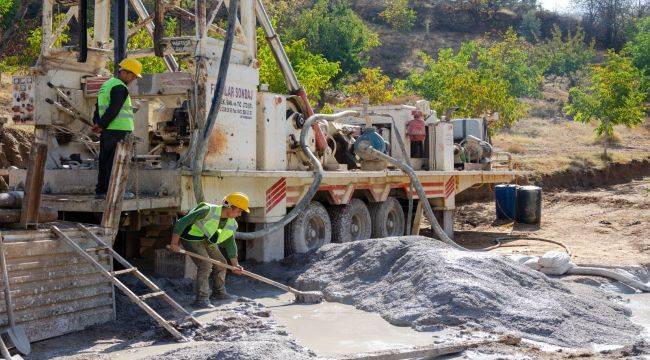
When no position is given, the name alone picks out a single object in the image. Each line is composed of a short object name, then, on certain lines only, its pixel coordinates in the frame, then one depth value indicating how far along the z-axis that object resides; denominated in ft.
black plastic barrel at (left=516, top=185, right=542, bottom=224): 58.39
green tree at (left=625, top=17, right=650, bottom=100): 127.95
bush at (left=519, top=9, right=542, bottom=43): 187.11
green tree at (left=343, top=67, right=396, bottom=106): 90.68
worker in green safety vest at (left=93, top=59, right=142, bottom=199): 27.37
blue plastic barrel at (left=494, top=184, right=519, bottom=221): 59.98
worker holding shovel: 25.93
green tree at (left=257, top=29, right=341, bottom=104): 69.82
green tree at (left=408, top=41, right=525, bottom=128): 85.25
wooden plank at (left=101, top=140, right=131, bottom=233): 24.48
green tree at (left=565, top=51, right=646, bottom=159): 87.66
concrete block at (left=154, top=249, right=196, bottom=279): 29.27
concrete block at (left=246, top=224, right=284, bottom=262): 34.37
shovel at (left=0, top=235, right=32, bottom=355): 19.83
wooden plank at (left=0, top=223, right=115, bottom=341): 21.12
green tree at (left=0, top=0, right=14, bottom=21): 69.99
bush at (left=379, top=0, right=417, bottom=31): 181.78
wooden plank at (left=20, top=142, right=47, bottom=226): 22.03
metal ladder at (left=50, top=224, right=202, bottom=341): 21.68
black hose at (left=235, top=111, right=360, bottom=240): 32.91
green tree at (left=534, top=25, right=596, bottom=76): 163.12
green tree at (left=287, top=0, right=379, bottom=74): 133.08
